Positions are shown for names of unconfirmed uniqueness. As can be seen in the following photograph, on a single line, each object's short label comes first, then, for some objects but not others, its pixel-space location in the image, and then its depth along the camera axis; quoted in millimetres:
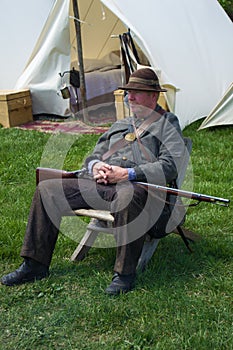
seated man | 3451
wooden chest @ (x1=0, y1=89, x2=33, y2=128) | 8422
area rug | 7966
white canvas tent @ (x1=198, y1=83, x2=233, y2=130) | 7750
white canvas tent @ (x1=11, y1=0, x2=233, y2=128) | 8555
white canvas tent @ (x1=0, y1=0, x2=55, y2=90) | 9352
